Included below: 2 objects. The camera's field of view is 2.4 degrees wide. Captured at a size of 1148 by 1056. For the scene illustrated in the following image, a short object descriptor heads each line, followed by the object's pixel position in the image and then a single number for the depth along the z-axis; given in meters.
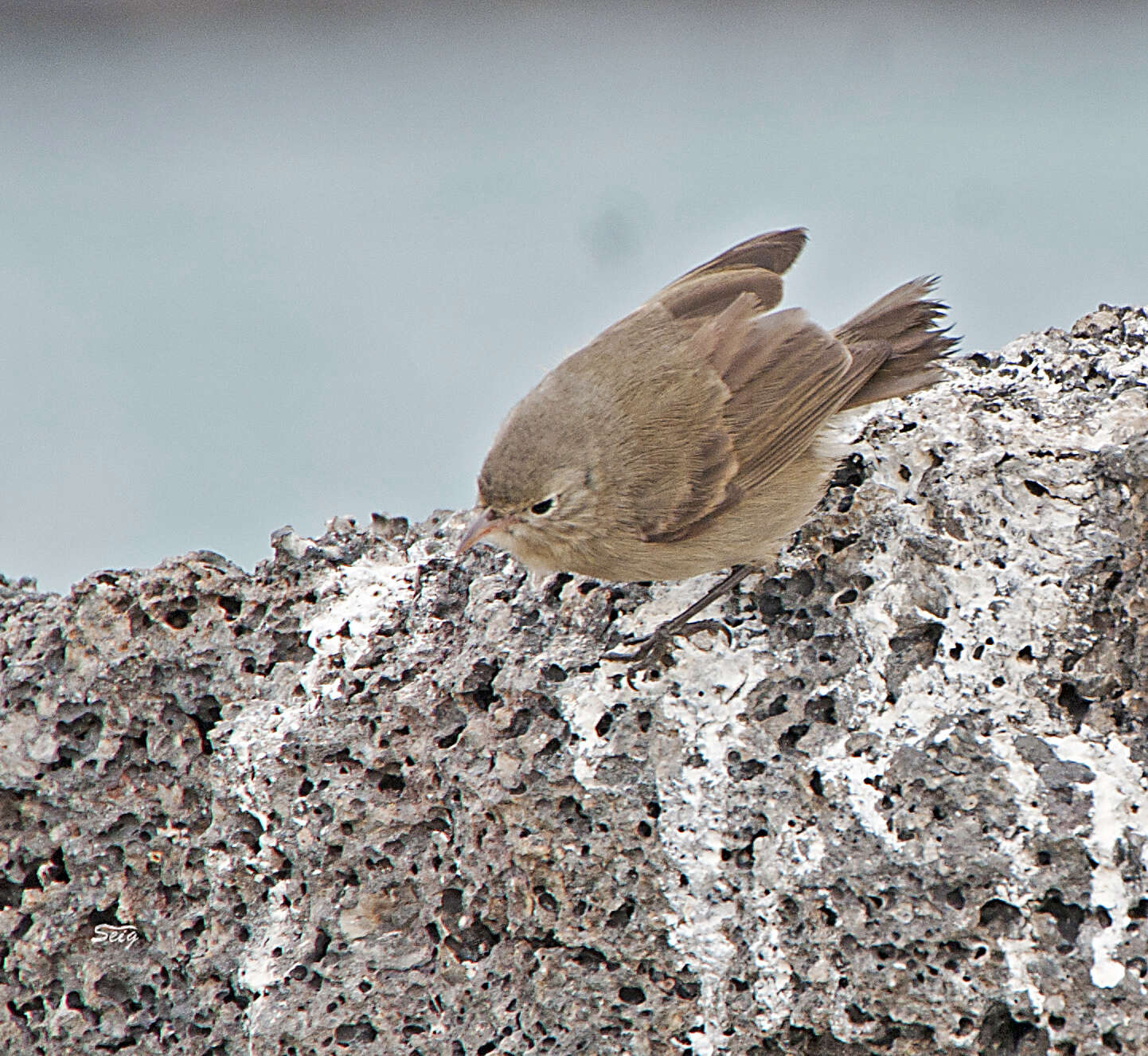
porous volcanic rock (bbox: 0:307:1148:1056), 4.51
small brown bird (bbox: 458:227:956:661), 4.54
